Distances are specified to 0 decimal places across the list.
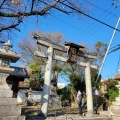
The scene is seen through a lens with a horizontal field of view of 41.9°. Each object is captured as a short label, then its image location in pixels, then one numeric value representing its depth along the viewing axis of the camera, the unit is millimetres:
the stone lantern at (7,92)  6469
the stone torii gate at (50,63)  10023
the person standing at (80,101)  11155
